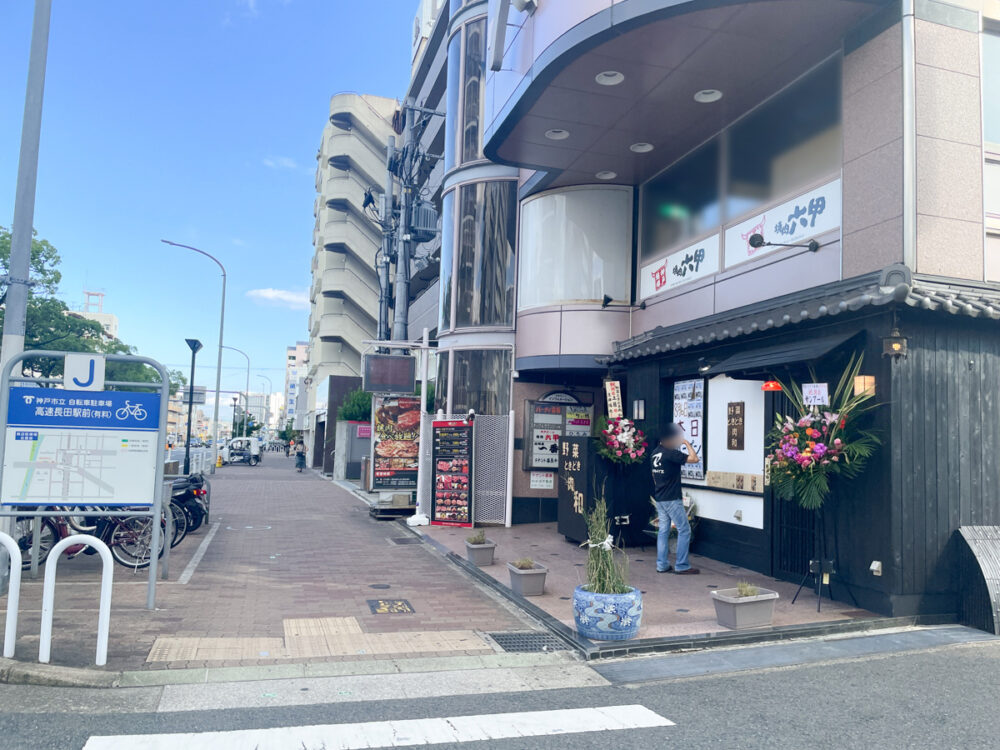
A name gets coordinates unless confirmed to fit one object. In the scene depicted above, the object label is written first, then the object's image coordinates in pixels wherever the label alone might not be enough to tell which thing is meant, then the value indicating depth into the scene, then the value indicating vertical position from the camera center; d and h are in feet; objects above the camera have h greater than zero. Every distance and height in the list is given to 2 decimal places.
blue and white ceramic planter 22.26 -5.36
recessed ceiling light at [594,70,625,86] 31.27 +14.95
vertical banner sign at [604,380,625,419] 41.83 +2.04
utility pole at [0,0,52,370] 25.80 +7.84
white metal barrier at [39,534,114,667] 18.94 -4.65
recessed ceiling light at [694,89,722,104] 33.04 +15.14
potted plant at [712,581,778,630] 23.11 -5.17
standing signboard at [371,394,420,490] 65.05 -1.25
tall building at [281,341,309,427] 475.35 +37.10
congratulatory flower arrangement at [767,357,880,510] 25.05 -0.17
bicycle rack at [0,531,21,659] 19.10 -4.63
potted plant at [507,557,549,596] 29.07 -5.67
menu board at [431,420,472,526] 49.90 -2.89
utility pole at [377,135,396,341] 83.92 +20.37
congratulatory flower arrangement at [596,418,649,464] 39.11 -0.41
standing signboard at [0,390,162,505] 22.84 -0.96
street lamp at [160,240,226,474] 113.78 +8.83
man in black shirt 31.89 -2.22
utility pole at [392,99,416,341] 74.84 +19.23
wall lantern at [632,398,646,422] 41.86 +1.43
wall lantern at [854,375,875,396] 25.22 +1.95
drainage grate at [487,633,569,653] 22.71 -6.50
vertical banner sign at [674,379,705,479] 37.40 +1.12
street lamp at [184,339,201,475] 73.56 +7.08
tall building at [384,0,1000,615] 25.02 +8.95
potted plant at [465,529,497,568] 35.50 -5.68
